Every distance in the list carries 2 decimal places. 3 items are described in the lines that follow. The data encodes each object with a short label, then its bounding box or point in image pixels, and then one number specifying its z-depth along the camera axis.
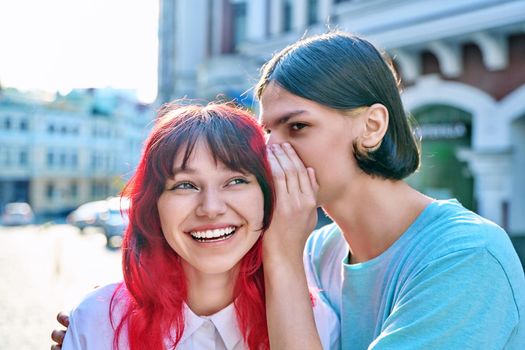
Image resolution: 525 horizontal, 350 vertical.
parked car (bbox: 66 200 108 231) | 27.28
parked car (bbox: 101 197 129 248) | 22.16
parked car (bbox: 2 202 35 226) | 36.12
